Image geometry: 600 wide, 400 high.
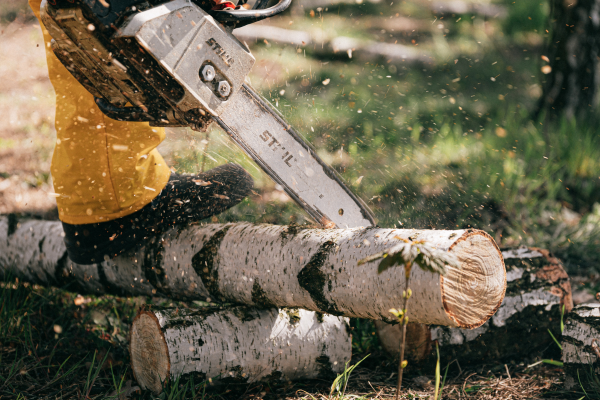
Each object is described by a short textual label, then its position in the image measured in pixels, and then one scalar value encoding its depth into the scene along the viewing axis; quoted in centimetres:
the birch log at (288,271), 343
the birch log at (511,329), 368
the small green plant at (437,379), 344
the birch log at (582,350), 357
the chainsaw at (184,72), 347
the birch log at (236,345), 354
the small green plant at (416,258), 335
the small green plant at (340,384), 353
